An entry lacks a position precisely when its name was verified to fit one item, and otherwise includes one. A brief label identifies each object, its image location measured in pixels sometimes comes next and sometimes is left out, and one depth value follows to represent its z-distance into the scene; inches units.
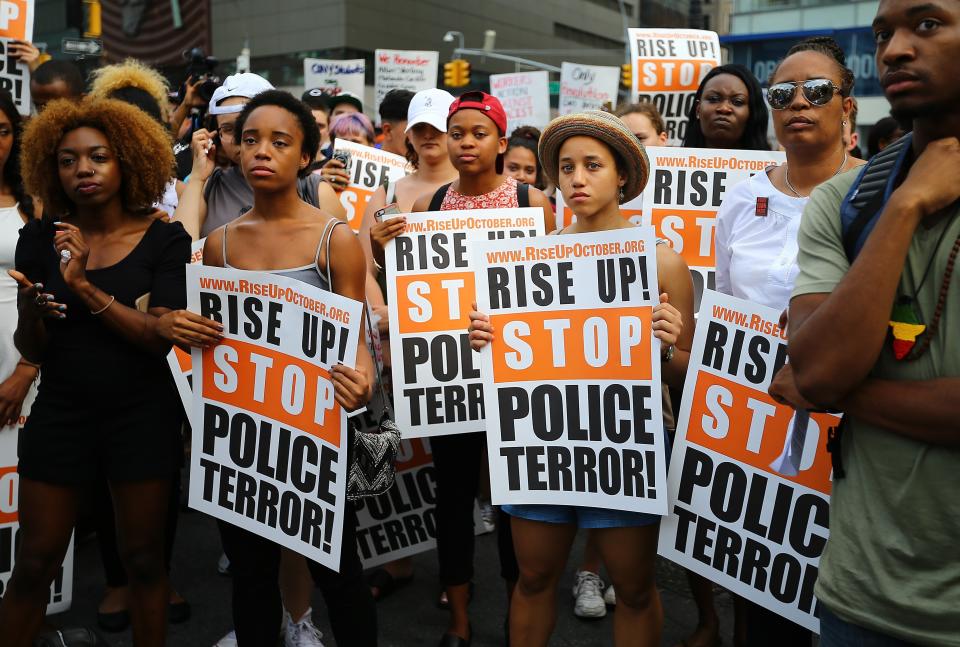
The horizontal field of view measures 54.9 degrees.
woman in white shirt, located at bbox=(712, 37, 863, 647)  128.4
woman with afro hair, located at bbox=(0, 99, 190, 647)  126.5
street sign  347.3
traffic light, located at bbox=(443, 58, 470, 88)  1155.9
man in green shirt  66.0
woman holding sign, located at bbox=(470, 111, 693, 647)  120.0
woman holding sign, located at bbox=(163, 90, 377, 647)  126.4
